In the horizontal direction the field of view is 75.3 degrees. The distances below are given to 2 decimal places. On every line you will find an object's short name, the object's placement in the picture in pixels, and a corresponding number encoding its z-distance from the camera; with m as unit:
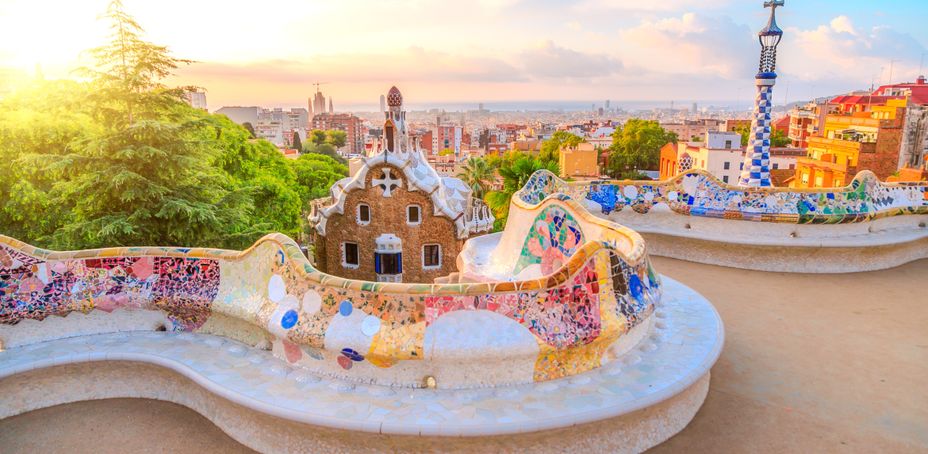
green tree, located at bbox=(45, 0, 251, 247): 11.55
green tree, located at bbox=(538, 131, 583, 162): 66.22
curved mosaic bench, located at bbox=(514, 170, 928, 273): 11.45
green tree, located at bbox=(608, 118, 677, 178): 63.44
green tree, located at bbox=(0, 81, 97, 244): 13.45
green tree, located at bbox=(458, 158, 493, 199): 34.38
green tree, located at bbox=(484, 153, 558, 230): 26.58
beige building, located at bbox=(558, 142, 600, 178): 56.00
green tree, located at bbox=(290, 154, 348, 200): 40.88
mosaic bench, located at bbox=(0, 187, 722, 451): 5.43
